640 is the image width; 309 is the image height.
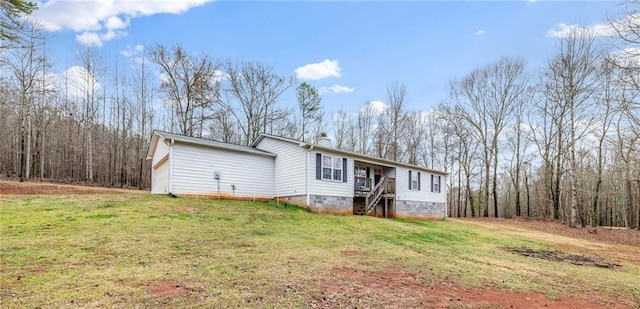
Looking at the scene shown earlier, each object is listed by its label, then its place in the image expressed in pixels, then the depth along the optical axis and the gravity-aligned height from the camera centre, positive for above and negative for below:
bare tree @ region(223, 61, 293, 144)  29.12 +7.20
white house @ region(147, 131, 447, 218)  14.05 +0.02
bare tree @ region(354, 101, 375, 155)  34.91 +5.00
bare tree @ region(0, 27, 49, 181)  19.77 +6.53
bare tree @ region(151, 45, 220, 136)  26.03 +7.52
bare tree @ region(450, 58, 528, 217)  29.52 +7.17
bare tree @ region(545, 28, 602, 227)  22.80 +7.01
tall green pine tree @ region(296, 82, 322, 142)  29.36 +6.61
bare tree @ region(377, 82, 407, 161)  32.72 +5.24
